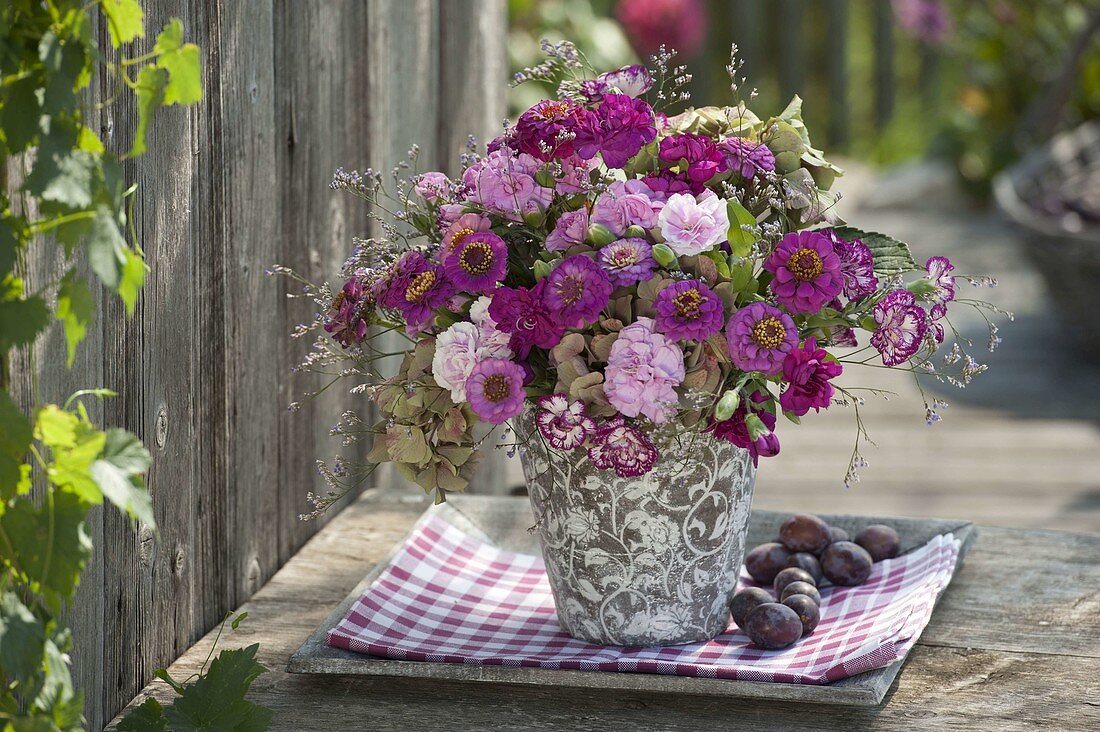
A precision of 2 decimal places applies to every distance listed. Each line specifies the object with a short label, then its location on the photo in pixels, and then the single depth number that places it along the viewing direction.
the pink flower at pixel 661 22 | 8.02
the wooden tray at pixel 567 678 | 2.18
